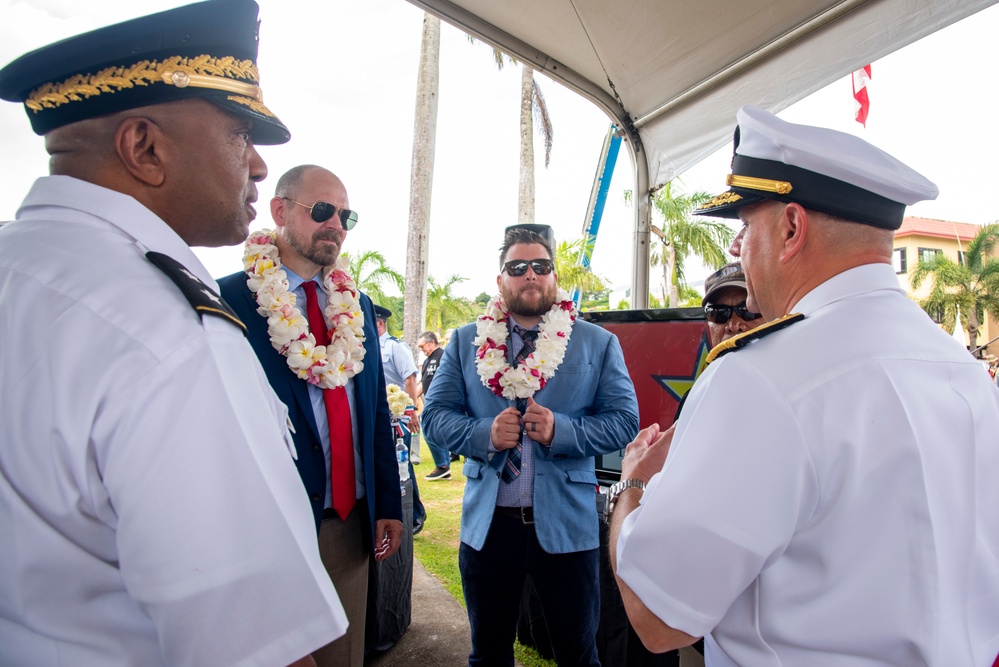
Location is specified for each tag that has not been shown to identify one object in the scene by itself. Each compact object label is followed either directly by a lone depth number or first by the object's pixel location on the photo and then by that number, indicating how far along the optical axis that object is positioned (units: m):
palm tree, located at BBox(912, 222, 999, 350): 32.03
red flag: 3.73
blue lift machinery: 4.11
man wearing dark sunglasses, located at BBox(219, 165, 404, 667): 2.23
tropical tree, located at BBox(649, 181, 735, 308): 26.84
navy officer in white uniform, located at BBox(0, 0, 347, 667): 0.78
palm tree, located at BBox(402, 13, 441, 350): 15.80
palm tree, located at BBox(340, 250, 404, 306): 22.17
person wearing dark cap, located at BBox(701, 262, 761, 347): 2.31
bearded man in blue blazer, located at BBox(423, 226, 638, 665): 2.52
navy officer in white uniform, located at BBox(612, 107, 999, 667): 1.03
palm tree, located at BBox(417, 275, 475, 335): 26.75
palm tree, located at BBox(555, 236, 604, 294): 15.52
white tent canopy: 2.66
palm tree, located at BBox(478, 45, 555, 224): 19.52
